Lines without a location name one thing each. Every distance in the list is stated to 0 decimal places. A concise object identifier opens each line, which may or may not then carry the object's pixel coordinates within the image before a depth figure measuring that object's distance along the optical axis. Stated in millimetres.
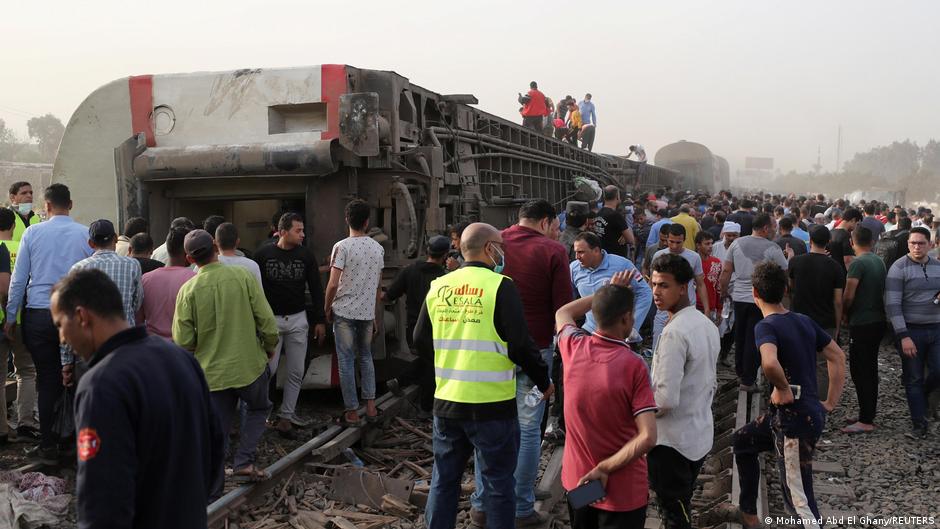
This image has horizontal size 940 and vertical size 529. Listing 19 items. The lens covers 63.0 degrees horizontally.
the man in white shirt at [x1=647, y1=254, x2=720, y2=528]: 3703
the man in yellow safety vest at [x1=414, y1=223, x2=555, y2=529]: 3863
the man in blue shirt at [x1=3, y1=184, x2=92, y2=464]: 5684
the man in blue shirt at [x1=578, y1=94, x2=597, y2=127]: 18391
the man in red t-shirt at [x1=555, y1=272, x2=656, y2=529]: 3188
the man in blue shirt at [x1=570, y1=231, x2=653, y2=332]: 5410
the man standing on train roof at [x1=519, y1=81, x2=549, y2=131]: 14375
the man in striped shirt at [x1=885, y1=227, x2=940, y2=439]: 6703
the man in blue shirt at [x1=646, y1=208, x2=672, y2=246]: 9745
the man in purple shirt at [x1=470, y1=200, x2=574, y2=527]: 4957
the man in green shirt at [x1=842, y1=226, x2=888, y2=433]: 6988
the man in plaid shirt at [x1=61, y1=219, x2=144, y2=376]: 4969
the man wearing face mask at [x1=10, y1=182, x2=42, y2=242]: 7953
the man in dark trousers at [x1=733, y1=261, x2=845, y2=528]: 4137
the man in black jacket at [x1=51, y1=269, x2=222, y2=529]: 2285
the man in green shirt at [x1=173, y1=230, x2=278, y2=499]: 4820
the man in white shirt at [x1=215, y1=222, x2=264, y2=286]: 5609
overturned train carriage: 6574
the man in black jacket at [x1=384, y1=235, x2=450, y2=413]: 6438
